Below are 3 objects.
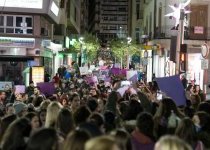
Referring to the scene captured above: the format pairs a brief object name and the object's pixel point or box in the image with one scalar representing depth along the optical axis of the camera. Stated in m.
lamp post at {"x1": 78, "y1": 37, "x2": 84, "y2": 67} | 79.33
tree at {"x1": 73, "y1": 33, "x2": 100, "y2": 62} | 84.94
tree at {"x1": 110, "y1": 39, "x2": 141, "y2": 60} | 72.25
